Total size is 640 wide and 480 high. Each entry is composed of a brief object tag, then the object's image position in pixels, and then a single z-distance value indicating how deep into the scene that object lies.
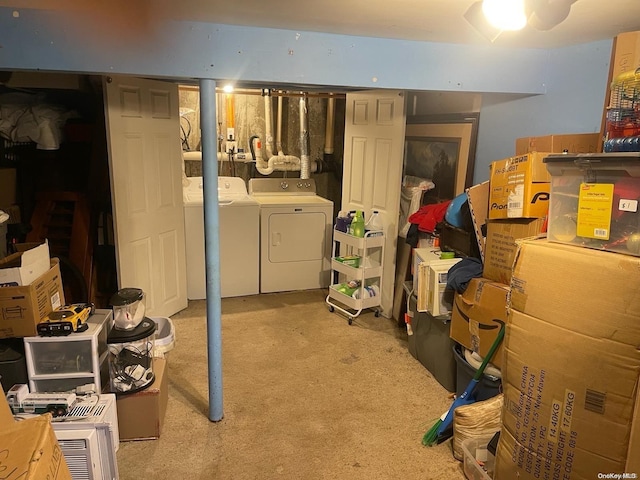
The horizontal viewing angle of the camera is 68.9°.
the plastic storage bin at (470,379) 2.18
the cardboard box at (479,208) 2.43
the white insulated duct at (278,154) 4.40
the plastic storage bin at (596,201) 1.33
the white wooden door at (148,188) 3.01
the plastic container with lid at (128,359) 2.17
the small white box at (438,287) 2.62
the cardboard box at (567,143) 2.15
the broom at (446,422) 2.23
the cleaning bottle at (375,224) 3.59
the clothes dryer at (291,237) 4.08
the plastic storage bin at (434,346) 2.70
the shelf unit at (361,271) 3.54
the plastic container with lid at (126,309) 2.18
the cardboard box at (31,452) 0.88
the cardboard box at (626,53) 1.79
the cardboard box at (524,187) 2.02
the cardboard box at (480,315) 2.18
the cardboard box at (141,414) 2.18
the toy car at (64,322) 2.04
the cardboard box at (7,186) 3.25
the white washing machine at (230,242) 3.83
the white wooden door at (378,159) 3.45
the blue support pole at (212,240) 2.09
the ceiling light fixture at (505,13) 1.38
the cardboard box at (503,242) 2.07
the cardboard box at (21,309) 2.00
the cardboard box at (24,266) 2.00
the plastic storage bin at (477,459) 1.88
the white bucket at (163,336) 2.69
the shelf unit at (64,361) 2.06
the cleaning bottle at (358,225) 3.55
